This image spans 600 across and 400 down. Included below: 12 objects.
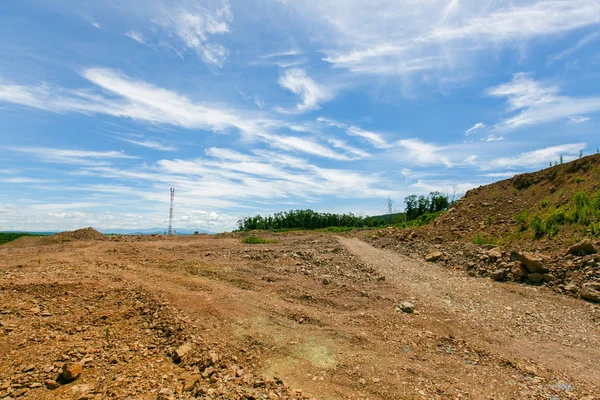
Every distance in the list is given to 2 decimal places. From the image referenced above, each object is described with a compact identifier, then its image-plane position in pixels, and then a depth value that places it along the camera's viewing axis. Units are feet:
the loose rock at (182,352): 16.11
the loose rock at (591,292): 25.48
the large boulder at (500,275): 32.78
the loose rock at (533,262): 30.93
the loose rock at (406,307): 23.65
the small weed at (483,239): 46.75
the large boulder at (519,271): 31.73
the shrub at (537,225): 40.70
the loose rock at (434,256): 43.50
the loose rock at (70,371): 13.98
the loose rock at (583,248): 30.63
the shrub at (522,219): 46.30
